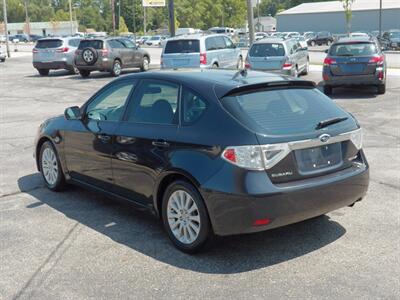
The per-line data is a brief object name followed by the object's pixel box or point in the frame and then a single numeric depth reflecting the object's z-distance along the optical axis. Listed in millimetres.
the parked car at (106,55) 23609
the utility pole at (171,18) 26728
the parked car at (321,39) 58469
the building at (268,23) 115750
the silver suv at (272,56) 17281
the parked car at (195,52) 18891
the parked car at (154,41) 71062
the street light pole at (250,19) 23738
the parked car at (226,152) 4297
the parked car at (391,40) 43594
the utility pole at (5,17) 38500
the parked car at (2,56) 37438
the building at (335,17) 76188
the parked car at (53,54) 25953
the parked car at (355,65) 14797
